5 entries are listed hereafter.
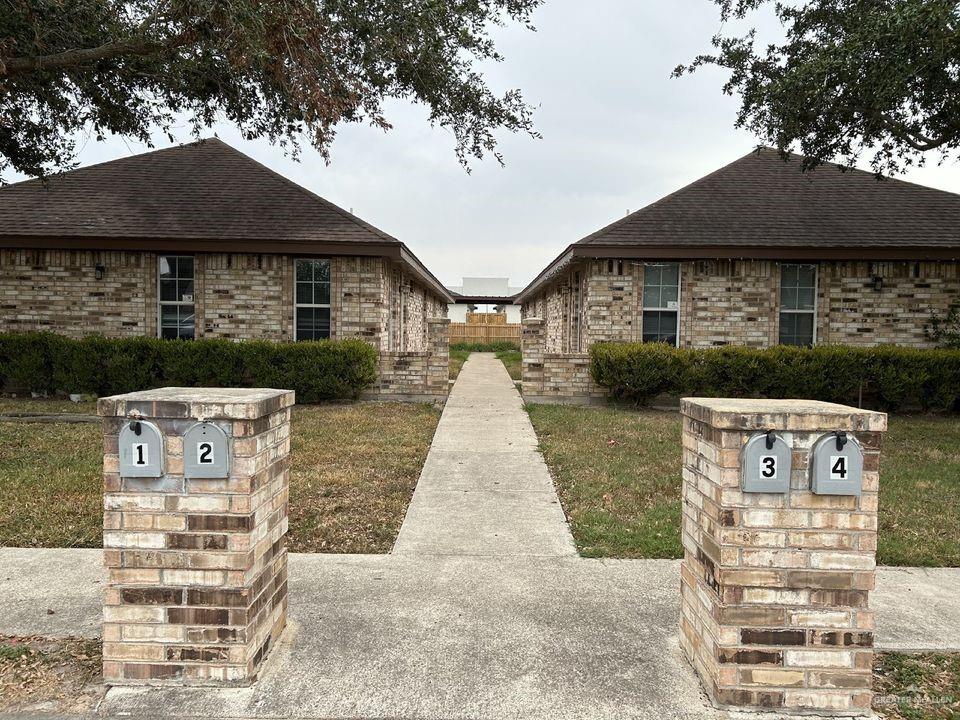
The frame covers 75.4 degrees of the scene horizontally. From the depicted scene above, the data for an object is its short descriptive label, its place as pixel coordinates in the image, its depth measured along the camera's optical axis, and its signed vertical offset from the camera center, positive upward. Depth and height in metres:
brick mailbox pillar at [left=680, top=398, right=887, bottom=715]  2.57 -1.05
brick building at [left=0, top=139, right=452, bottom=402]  12.20 +0.93
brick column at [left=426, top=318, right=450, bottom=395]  12.21 -0.80
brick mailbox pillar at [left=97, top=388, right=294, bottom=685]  2.60 -0.92
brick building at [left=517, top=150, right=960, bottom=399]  12.16 +0.90
